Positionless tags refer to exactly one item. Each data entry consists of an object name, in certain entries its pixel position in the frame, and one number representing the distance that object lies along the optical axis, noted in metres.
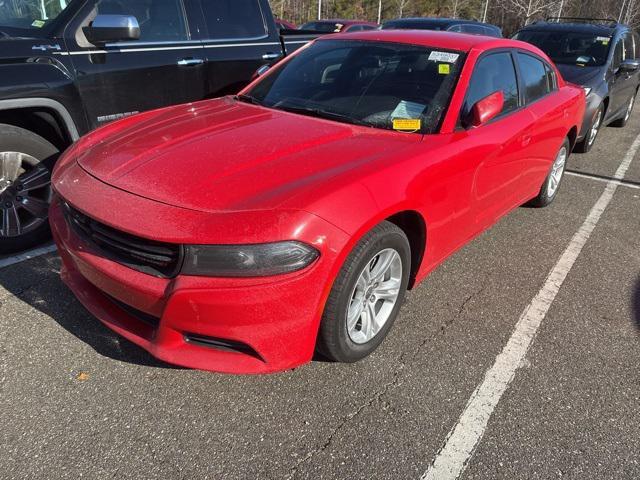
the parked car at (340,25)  15.08
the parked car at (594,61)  6.92
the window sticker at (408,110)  2.96
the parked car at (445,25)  10.81
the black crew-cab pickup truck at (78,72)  3.36
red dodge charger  2.03
